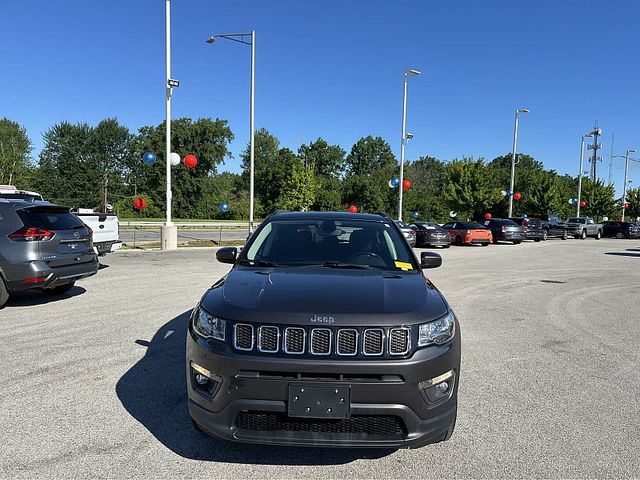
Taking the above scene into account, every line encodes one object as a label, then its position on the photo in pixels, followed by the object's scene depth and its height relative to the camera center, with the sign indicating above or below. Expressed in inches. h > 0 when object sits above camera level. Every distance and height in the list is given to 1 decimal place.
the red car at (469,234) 1106.7 -68.6
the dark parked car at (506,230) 1198.9 -64.3
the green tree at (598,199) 2434.8 +41.3
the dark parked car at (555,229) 1531.7 -73.2
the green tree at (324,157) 3767.2 +342.3
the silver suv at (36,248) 278.1 -32.5
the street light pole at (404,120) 1338.6 +230.0
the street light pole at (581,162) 2094.7 +195.9
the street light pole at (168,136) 743.7 +97.7
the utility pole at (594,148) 2423.7 +309.2
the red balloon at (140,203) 917.4 -13.2
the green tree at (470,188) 2041.1 +66.8
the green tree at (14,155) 1994.3 +170.6
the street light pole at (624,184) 2537.4 +126.4
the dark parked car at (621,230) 1739.7 -79.7
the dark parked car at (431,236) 1018.7 -69.7
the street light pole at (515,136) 1716.4 +248.9
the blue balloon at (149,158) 816.0 +65.7
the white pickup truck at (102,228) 425.4 -30.0
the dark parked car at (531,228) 1317.7 -61.3
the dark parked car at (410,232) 990.4 -62.1
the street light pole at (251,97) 906.1 +200.3
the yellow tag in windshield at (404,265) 161.2 -21.2
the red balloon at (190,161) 871.7 +65.7
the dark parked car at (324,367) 106.4 -37.8
